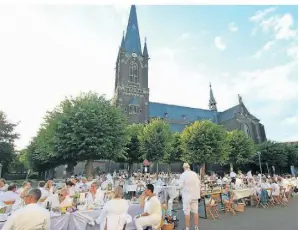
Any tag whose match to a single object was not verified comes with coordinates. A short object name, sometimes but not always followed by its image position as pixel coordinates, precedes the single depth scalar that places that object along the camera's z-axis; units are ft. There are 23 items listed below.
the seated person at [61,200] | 20.35
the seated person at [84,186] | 37.96
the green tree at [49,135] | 71.51
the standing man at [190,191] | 23.73
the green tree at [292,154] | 156.35
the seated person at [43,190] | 26.07
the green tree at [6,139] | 100.89
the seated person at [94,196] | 23.14
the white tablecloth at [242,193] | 38.06
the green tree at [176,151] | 119.24
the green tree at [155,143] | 100.01
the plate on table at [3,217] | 15.31
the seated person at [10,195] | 23.20
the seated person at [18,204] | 20.72
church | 152.76
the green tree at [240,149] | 134.51
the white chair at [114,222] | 15.34
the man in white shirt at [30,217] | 11.06
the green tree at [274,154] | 150.71
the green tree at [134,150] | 106.01
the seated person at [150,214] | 18.15
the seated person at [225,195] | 36.17
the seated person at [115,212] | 15.46
